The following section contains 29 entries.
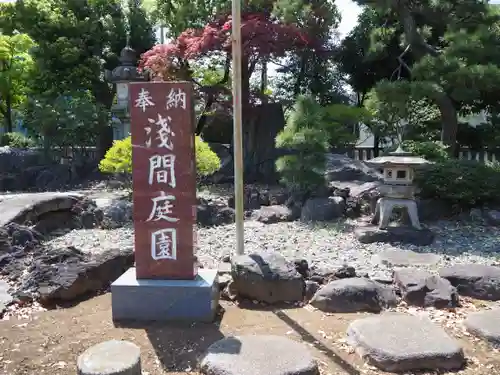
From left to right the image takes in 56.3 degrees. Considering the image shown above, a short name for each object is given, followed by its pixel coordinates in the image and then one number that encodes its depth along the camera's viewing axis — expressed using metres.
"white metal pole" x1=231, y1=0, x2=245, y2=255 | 4.43
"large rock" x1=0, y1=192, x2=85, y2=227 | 6.44
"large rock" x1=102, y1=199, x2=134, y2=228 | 7.30
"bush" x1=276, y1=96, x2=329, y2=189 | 7.51
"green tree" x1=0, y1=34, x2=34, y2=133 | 16.58
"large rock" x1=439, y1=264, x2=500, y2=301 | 4.18
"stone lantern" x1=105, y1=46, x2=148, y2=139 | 13.30
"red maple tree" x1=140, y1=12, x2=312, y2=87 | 10.28
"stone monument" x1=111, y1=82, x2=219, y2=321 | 3.66
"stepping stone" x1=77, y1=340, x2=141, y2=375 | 2.54
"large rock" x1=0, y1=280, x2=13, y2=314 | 4.06
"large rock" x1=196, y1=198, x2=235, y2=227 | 7.39
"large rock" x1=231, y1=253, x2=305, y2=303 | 3.96
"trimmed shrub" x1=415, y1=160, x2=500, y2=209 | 7.37
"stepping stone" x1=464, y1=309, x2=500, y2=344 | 3.33
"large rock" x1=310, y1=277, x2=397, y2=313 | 3.87
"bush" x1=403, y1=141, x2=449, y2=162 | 8.21
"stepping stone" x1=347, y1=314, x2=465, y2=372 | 2.96
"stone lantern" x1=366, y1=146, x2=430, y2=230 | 6.52
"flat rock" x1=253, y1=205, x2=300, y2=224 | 7.60
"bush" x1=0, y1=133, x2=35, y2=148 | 14.69
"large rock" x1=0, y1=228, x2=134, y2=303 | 4.11
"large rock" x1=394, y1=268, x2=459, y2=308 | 3.95
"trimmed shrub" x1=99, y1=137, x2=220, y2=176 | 8.05
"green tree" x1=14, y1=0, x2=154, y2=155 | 14.78
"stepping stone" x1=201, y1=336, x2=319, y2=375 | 2.77
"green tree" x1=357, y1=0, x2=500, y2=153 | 8.16
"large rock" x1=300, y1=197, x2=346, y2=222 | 7.45
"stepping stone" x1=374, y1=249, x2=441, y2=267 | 5.26
